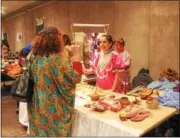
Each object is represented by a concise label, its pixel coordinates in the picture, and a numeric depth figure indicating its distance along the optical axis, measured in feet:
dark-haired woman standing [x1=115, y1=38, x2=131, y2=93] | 10.95
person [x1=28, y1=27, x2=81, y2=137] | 6.62
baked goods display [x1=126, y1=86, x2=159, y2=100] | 8.08
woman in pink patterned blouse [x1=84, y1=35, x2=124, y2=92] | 9.31
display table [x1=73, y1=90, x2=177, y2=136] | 5.81
